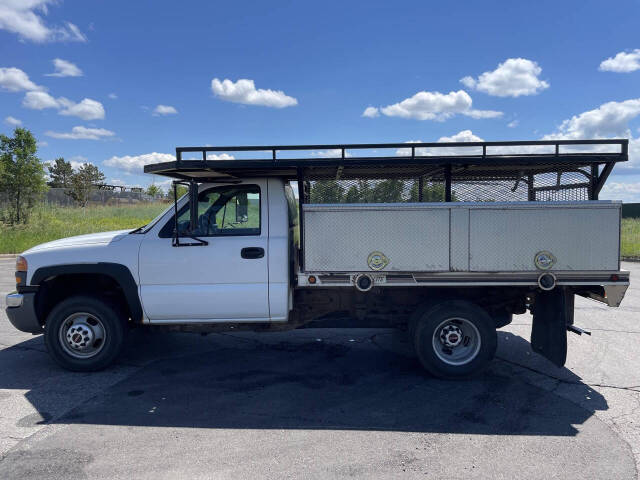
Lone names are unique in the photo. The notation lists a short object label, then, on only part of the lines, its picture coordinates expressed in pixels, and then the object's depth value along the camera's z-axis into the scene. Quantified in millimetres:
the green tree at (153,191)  56912
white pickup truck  5000
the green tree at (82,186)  44878
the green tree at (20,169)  21094
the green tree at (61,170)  71438
